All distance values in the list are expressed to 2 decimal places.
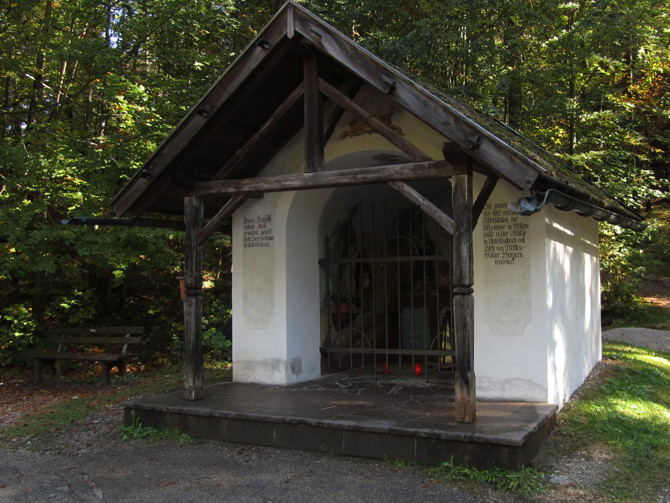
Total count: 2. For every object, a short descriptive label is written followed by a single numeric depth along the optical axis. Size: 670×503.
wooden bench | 9.27
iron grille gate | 8.40
